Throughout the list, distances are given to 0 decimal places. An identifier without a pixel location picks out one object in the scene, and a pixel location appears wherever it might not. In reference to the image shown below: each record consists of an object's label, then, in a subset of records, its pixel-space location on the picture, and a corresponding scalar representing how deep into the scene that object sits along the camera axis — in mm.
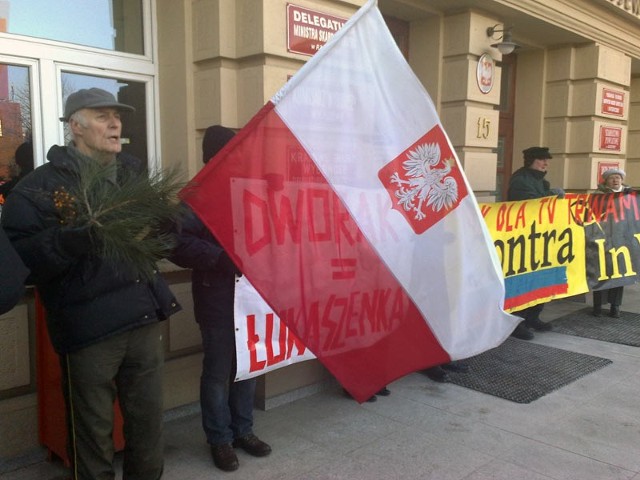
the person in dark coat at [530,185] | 5805
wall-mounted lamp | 6449
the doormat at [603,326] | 6066
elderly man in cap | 2188
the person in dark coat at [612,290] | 6805
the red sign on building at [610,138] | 8417
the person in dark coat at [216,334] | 3164
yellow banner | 5266
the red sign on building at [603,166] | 8461
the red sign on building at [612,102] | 8320
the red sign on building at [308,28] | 4309
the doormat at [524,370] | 4531
